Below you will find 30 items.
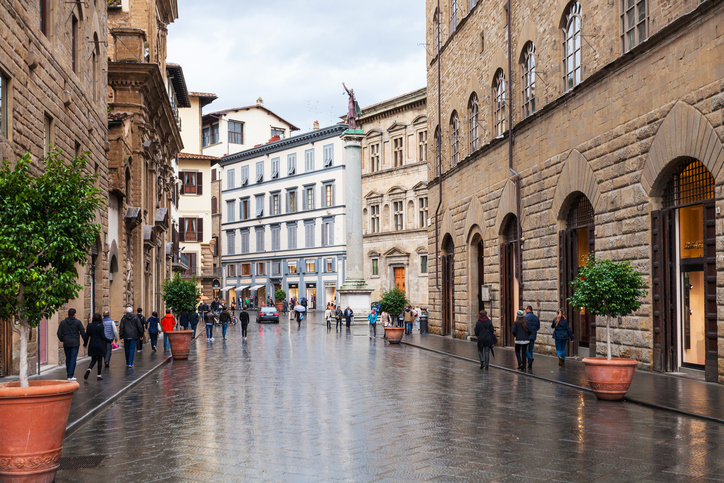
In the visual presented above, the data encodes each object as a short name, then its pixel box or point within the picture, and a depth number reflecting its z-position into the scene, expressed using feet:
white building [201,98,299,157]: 260.83
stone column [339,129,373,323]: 151.02
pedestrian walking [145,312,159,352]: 81.05
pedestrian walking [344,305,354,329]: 134.67
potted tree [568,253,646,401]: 40.83
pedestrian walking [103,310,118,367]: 60.47
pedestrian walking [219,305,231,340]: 108.58
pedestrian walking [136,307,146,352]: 76.70
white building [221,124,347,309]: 221.66
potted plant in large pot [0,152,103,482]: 23.02
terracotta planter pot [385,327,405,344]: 96.43
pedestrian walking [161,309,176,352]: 83.30
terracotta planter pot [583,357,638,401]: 40.24
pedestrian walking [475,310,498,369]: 60.59
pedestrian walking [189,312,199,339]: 112.78
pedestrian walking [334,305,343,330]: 134.31
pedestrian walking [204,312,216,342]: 107.41
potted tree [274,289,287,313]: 225.15
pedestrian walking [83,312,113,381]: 54.80
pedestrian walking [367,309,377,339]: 116.72
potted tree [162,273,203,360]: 92.63
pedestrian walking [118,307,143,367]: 63.05
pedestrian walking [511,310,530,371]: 58.08
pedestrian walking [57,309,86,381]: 49.75
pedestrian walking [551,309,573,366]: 60.13
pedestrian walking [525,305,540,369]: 58.95
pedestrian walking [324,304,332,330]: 136.05
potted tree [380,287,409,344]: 109.70
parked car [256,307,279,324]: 167.02
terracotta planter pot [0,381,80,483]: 22.94
